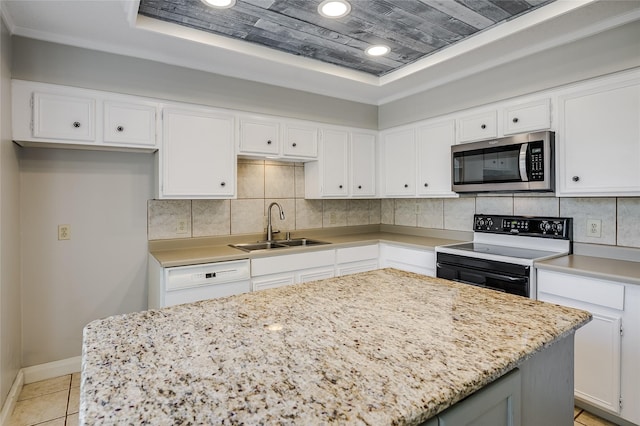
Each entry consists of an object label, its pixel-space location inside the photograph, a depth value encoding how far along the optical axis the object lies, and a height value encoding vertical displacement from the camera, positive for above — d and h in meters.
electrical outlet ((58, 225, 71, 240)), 2.53 -0.17
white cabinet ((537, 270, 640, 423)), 1.87 -0.75
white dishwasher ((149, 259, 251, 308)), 2.38 -0.52
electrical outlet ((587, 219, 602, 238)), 2.42 -0.15
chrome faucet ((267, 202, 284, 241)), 3.29 -0.15
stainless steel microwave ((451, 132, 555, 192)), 2.36 +0.31
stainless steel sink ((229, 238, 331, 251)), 3.10 -0.34
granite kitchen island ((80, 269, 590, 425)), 0.69 -0.38
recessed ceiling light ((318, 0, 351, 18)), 2.00 +1.16
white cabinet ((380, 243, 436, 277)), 2.98 -0.46
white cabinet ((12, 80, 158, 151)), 2.18 +0.59
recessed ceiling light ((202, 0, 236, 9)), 1.96 +1.15
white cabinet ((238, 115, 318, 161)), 2.93 +0.60
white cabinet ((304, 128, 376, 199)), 3.40 +0.41
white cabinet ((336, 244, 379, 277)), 3.19 -0.48
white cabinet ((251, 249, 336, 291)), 2.74 -0.50
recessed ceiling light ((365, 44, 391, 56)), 2.59 +1.18
